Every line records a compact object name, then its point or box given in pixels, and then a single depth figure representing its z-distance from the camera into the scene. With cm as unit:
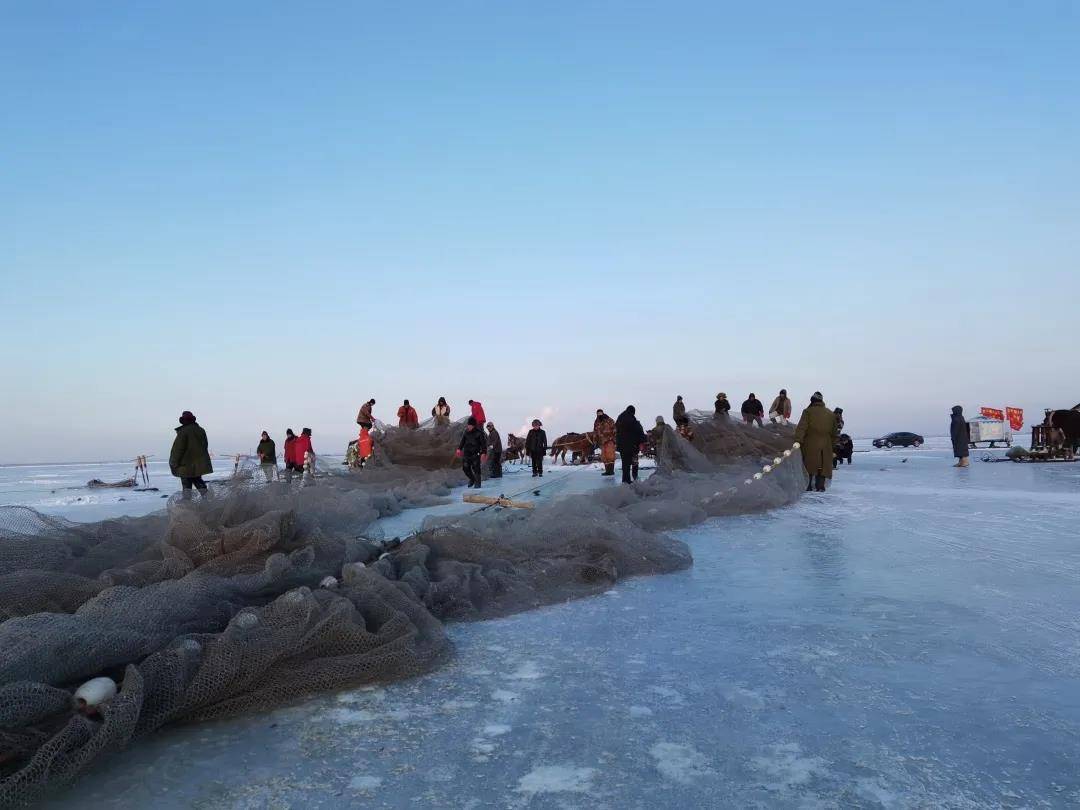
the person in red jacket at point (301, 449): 2041
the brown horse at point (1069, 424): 2680
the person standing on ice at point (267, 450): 2188
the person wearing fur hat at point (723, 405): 1853
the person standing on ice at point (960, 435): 2400
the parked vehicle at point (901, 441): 5203
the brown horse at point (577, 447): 3444
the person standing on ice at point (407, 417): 2141
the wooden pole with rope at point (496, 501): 912
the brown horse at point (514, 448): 3406
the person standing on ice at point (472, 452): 1631
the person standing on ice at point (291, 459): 2058
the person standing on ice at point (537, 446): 2178
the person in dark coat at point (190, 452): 1268
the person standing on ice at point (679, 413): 1972
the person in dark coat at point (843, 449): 2570
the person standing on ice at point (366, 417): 2055
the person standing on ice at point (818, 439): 1449
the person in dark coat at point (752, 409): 2220
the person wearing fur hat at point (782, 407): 2306
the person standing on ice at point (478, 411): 1756
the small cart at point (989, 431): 3991
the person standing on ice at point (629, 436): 1677
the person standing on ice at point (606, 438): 2084
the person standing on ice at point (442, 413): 2033
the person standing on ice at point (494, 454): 2125
